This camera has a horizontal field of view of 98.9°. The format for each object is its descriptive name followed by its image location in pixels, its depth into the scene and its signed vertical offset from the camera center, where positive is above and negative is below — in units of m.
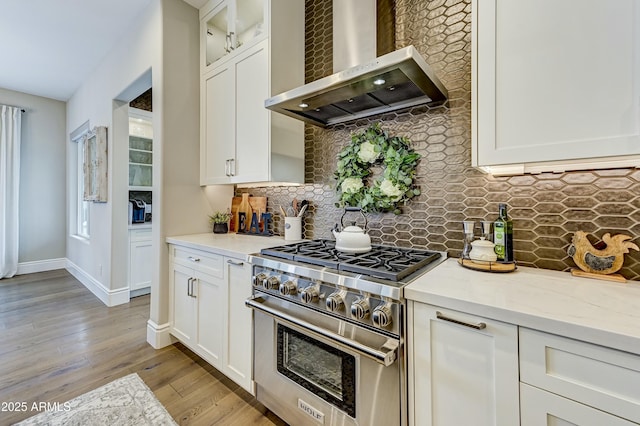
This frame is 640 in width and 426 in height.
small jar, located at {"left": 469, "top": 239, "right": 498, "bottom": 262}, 1.26 -0.18
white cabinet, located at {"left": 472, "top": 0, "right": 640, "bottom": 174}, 0.91 +0.48
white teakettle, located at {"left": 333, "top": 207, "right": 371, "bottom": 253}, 1.53 -0.17
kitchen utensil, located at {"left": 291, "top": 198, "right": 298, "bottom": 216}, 2.23 +0.04
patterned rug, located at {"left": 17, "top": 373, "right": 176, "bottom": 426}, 1.54 -1.19
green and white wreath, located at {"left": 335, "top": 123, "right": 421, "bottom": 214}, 1.68 +0.26
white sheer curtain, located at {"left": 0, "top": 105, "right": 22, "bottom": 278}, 4.24 +0.39
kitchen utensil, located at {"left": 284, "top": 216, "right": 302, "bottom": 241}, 2.13 -0.13
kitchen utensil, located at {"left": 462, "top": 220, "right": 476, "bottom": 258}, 1.40 -0.12
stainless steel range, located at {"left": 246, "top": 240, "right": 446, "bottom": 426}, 1.07 -0.53
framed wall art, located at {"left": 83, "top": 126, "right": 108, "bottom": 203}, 3.39 +0.56
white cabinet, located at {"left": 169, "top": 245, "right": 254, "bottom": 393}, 1.68 -0.68
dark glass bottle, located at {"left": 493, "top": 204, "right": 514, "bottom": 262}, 1.30 -0.13
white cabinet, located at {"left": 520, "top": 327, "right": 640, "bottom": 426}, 0.70 -0.46
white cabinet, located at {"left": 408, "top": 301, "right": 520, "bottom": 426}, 0.86 -0.54
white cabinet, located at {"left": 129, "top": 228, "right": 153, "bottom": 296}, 3.49 -0.64
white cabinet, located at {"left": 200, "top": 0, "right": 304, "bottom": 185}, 1.97 +0.95
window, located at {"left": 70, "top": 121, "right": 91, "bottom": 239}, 4.36 +0.21
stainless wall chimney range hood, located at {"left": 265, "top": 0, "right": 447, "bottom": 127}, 1.36 +0.68
